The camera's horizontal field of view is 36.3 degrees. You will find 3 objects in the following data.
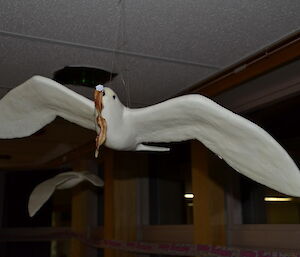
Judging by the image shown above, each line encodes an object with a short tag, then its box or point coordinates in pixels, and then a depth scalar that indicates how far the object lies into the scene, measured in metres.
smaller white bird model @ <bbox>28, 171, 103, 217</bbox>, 2.30
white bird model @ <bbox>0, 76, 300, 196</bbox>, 1.05
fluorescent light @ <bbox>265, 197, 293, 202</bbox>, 2.50
